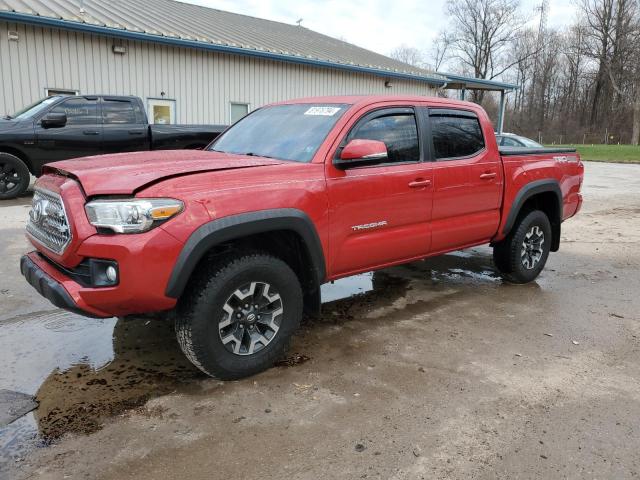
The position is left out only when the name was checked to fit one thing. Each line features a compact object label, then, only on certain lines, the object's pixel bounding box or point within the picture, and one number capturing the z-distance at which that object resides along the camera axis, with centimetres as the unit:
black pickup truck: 949
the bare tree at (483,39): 5916
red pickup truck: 292
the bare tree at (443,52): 6245
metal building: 1222
